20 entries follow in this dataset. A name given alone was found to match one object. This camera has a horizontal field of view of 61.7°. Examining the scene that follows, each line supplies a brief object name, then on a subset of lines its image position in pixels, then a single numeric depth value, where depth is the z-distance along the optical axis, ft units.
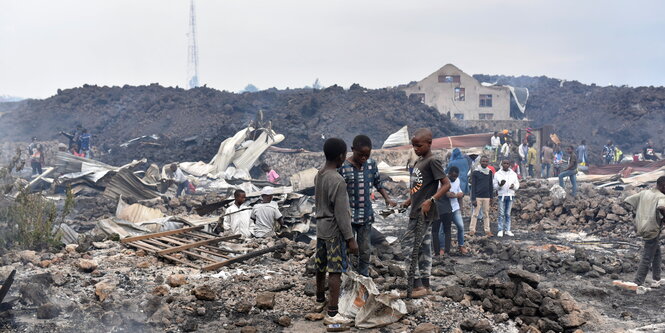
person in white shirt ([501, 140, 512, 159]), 68.18
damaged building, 131.95
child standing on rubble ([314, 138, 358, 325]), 15.83
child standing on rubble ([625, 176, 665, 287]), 21.27
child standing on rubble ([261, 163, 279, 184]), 48.47
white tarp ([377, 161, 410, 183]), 59.88
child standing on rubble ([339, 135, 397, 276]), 17.94
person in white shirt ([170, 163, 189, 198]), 50.78
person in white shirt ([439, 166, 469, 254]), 27.73
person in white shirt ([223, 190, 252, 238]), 28.48
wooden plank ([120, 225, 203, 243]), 24.93
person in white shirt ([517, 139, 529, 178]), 67.10
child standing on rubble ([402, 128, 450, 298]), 17.60
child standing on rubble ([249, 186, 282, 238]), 28.37
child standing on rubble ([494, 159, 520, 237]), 32.14
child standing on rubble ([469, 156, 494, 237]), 32.09
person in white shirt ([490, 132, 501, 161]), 71.15
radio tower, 178.25
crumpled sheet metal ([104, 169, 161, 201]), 47.83
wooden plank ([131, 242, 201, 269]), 22.52
